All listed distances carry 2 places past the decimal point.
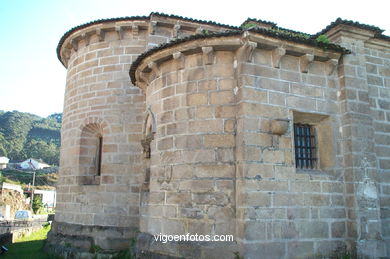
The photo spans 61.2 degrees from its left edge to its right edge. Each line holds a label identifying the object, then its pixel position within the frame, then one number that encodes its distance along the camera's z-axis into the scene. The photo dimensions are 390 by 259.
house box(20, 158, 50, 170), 69.45
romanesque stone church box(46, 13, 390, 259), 5.92
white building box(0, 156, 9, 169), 67.32
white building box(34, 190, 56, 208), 47.23
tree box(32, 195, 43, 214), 40.38
